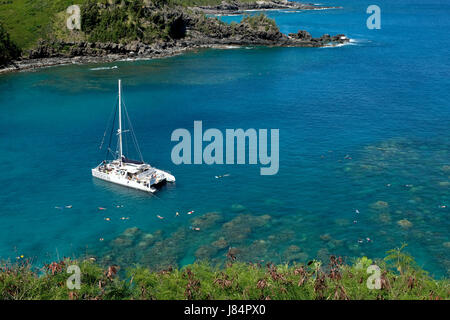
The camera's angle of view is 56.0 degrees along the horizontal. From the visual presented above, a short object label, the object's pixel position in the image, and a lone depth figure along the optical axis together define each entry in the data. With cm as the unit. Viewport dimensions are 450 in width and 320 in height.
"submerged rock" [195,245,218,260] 5751
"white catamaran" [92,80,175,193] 7394
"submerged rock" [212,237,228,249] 5944
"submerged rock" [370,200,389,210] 6850
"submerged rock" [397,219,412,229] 6359
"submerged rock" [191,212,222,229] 6506
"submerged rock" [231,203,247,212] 6875
